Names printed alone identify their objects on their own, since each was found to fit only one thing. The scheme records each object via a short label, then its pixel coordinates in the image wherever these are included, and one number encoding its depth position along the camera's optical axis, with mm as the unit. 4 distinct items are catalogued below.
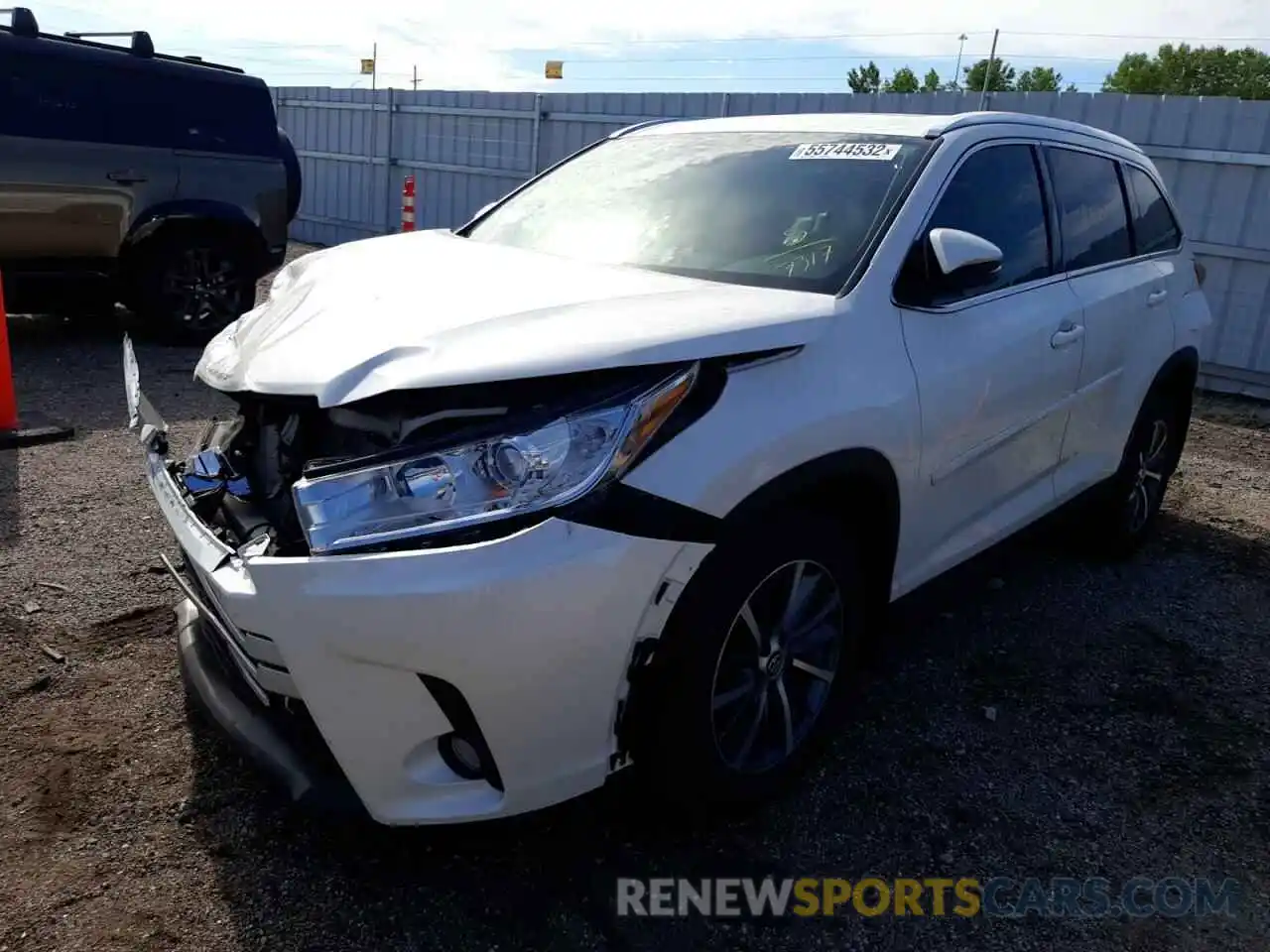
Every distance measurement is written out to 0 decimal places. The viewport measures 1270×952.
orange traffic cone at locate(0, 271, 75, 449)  5348
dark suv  7133
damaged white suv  1979
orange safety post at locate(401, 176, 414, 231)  13062
